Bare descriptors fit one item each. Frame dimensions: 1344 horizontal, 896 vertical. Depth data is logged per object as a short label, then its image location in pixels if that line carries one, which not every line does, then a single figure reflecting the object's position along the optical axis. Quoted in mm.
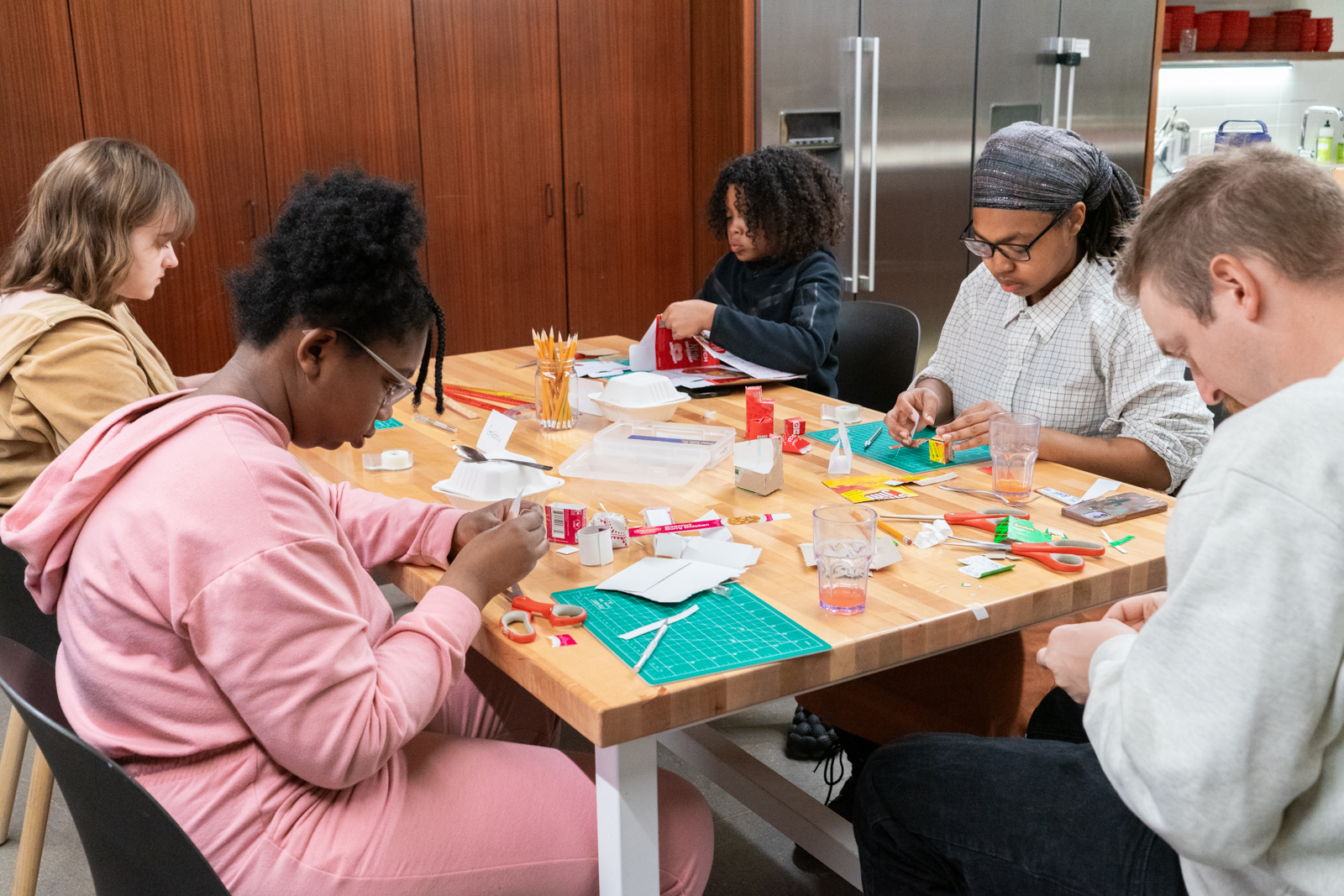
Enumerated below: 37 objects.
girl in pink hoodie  1022
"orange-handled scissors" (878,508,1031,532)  1555
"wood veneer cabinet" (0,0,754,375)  3434
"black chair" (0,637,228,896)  870
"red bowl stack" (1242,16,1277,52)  5320
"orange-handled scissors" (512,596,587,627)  1281
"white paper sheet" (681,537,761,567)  1451
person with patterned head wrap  1780
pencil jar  2199
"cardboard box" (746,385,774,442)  1911
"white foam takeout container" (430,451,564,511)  1758
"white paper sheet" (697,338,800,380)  2576
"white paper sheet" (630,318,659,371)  2668
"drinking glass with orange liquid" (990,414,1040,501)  1693
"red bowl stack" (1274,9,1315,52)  5344
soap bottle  5832
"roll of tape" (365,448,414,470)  1937
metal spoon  1957
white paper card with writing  2037
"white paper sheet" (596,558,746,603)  1337
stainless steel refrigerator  4262
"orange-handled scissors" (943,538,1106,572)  1421
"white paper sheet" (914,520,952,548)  1514
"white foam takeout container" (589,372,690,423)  2188
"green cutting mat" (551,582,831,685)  1161
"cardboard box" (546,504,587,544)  1529
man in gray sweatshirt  796
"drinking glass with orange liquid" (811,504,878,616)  1294
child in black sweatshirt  2611
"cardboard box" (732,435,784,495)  1737
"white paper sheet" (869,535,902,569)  1431
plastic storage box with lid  1865
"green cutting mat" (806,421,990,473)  1907
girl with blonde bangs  1918
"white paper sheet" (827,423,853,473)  1862
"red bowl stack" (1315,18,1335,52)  5375
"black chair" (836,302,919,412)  2926
